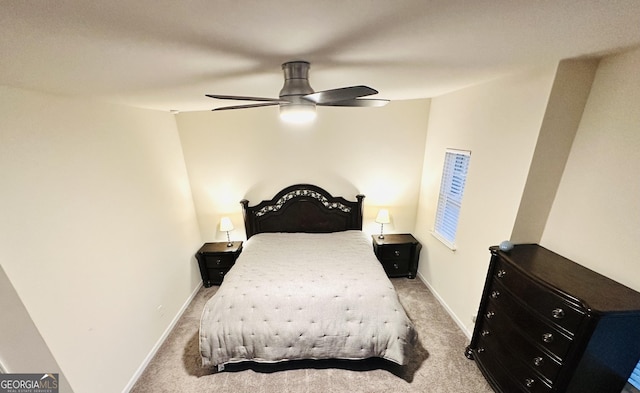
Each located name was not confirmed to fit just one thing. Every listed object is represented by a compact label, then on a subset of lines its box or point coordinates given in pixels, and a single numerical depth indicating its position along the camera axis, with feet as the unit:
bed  6.46
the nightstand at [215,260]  10.40
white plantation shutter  8.38
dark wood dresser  4.29
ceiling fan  3.56
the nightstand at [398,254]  10.64
